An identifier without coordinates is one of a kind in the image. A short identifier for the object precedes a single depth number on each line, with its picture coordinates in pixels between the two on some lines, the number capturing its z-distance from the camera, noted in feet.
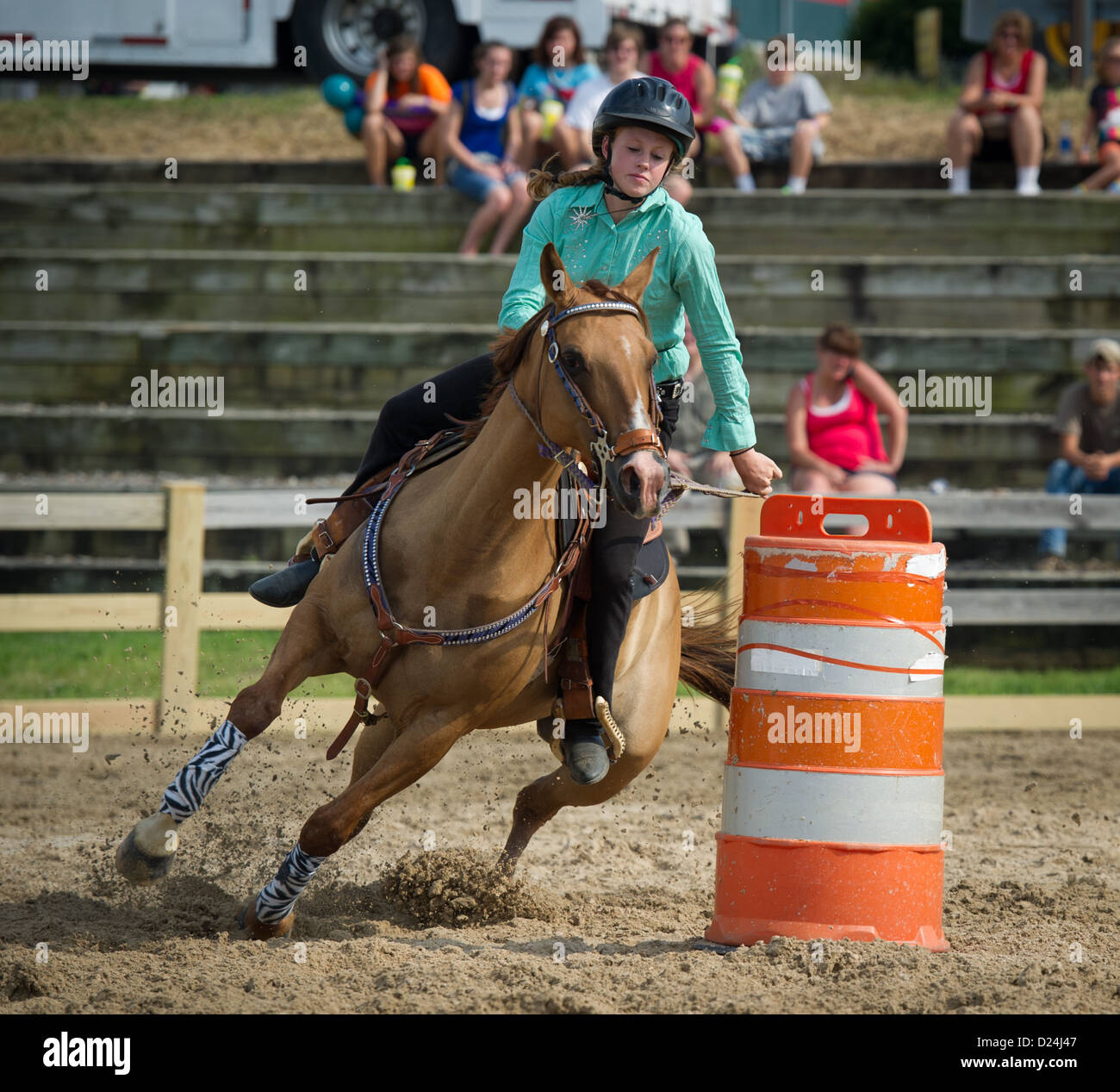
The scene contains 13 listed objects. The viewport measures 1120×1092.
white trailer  48.60
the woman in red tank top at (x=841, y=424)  30.63
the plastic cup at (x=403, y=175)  43.06
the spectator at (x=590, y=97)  38.86
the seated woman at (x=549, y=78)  40.09
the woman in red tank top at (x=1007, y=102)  41.96
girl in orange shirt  42.06
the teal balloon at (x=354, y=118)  44.27
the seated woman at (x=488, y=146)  40.49
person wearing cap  32.89
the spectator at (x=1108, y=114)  42.86
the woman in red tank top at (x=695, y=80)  41.06
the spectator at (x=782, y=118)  42.78
